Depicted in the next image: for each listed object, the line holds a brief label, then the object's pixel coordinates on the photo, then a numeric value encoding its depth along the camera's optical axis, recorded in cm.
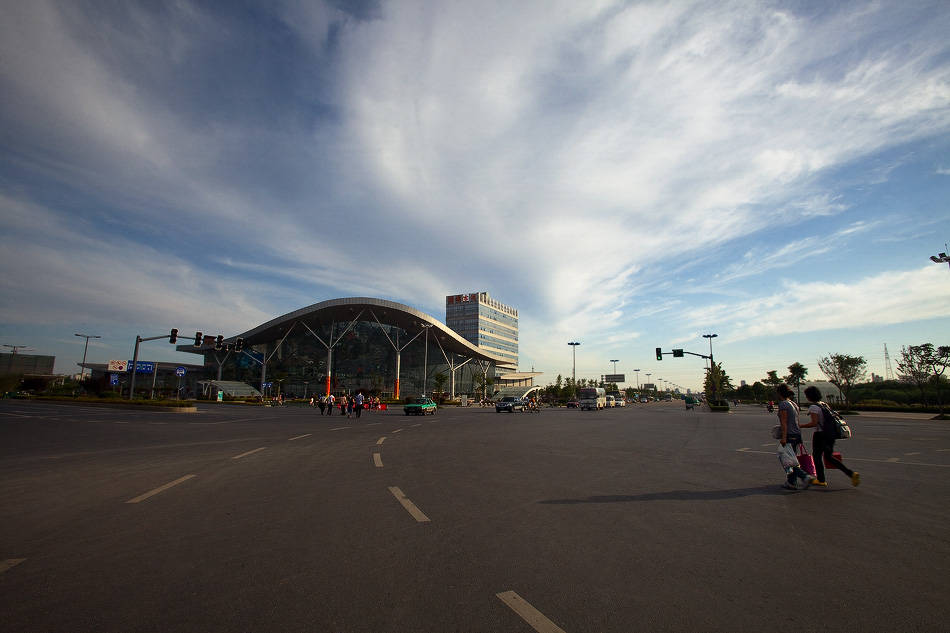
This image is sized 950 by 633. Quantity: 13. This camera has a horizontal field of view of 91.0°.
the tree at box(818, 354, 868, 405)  5541
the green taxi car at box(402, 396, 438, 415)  3862
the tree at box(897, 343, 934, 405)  4497
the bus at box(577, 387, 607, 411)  5622
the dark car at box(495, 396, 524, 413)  4825
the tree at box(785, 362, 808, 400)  7438
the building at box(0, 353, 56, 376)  11376
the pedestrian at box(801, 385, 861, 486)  780
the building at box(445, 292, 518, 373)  14084
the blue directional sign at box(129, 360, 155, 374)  6448
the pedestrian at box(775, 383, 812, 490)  755
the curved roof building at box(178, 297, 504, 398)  7512
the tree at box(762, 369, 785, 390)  9396
